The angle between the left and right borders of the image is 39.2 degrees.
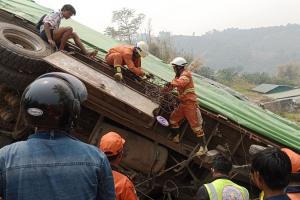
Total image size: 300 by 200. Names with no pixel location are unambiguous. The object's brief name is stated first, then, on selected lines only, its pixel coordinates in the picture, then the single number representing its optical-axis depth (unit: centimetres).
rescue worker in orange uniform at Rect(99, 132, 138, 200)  311
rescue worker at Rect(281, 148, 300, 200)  276
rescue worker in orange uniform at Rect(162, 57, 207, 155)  596
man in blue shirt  162
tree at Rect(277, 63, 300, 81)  6219
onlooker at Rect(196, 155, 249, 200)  338
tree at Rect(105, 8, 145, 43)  3363
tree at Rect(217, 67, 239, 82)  4319
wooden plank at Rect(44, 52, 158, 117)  539
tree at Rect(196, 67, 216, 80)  4359
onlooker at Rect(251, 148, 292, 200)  249
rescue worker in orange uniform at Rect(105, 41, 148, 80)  639
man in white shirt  652
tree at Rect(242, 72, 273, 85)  4647
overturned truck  557
